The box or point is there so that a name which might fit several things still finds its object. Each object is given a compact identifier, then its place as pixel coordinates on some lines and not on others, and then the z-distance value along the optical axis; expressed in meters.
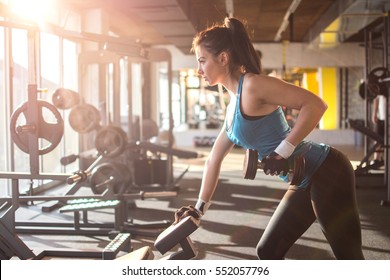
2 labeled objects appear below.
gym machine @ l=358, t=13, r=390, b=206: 7.09
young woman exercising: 3.43
